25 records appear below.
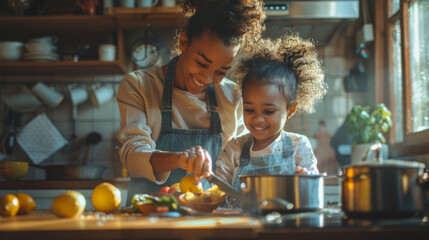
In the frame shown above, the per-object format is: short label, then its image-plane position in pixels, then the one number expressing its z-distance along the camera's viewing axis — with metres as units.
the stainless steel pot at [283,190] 0.95
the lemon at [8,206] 0.99
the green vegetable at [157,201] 0.99
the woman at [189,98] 1.39
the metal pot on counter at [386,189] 0.86
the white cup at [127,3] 2.96
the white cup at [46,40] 3.01
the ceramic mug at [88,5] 3.04
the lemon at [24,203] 1.05
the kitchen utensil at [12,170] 2.75
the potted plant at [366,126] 2.66
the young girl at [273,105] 1.46
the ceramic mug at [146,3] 2.94
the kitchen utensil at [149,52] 3.08
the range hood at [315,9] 2.82
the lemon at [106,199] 1.07
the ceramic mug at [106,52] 3.03
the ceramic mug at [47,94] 3.16
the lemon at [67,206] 0.92
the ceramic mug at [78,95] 3.16
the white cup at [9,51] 3.02
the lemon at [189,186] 1.20
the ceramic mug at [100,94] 3.18
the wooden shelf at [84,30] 2.96
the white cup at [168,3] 2.95
